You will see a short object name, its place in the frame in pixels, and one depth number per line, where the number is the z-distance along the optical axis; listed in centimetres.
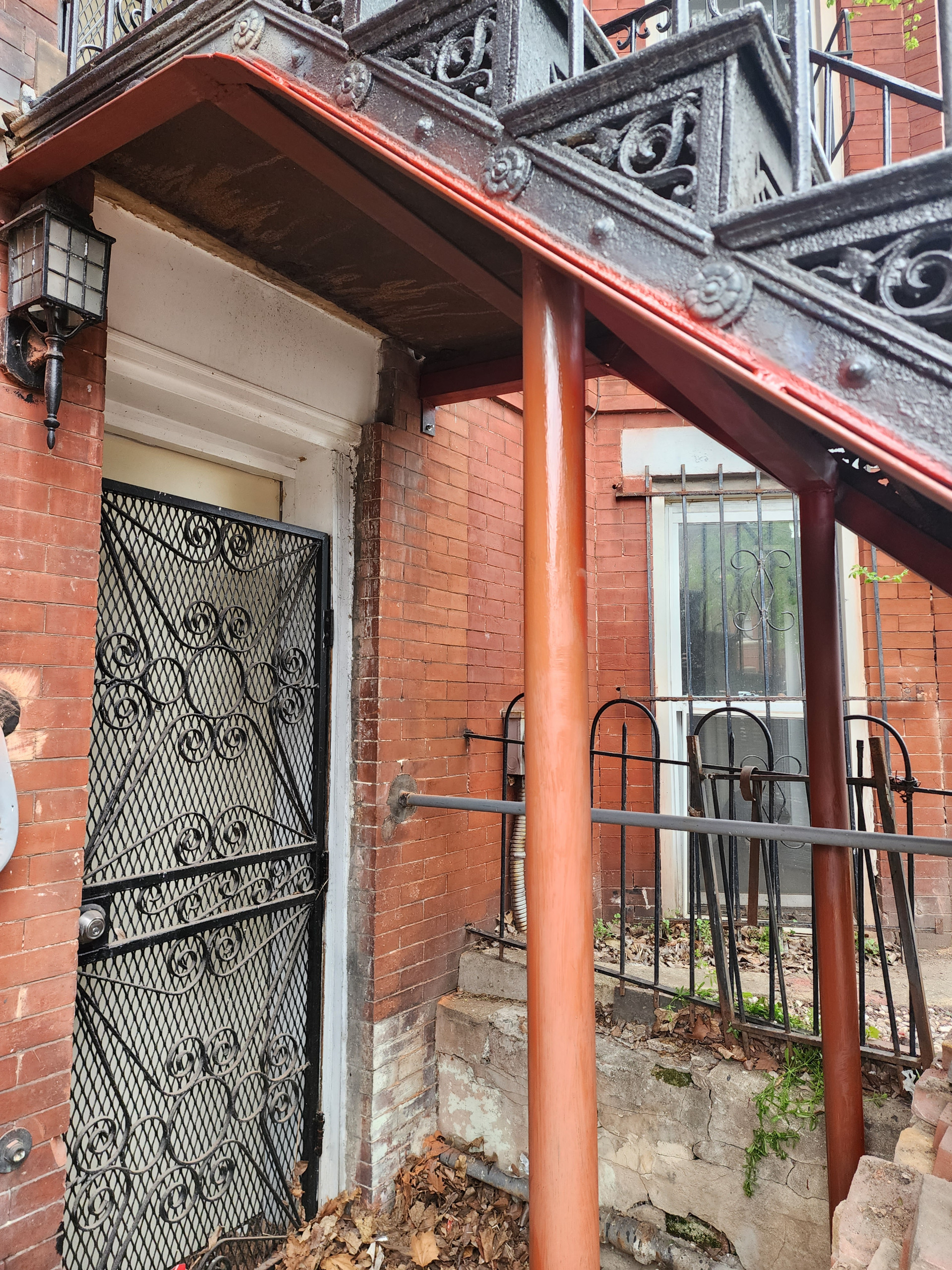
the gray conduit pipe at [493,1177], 334
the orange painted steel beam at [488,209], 116
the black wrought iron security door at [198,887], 262
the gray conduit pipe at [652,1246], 288
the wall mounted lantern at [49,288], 212
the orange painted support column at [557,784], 157
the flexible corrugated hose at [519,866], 409
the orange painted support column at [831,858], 258
